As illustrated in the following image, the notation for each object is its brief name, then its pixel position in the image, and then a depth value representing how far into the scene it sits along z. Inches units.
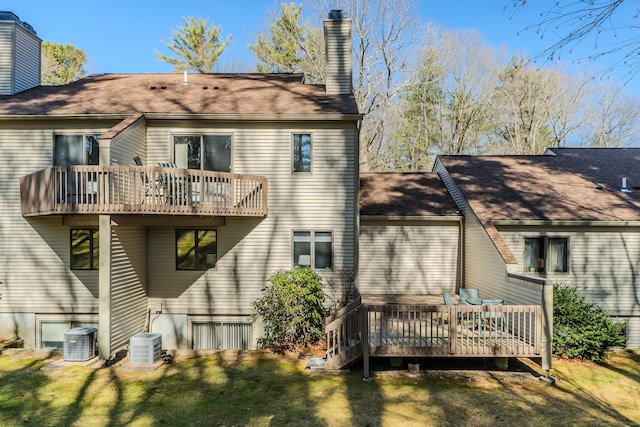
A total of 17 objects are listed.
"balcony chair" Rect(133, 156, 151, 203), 380.8
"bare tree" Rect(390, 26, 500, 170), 1107.9
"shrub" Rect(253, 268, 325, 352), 416.2
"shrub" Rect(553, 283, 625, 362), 393.1
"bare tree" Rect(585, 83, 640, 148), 1184.8
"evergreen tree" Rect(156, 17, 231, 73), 1103.0
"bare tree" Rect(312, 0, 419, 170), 954.1
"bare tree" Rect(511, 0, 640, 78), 157.2
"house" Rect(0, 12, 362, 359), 450.9
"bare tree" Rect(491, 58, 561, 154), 1120.2
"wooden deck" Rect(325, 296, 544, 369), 337.1
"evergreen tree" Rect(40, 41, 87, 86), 1141.7
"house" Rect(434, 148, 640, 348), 471.8
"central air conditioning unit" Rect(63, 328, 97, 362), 380.2
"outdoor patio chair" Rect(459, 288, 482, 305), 420.8
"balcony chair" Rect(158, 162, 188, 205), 387.5
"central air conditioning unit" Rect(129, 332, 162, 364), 380.2
